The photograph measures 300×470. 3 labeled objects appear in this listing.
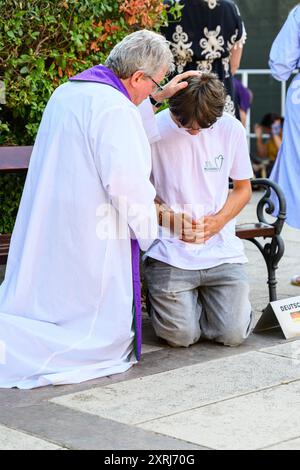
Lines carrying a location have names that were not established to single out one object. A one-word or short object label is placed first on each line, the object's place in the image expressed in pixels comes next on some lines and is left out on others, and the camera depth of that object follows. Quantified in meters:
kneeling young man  8.43
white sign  8.75
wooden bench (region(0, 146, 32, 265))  8.78
